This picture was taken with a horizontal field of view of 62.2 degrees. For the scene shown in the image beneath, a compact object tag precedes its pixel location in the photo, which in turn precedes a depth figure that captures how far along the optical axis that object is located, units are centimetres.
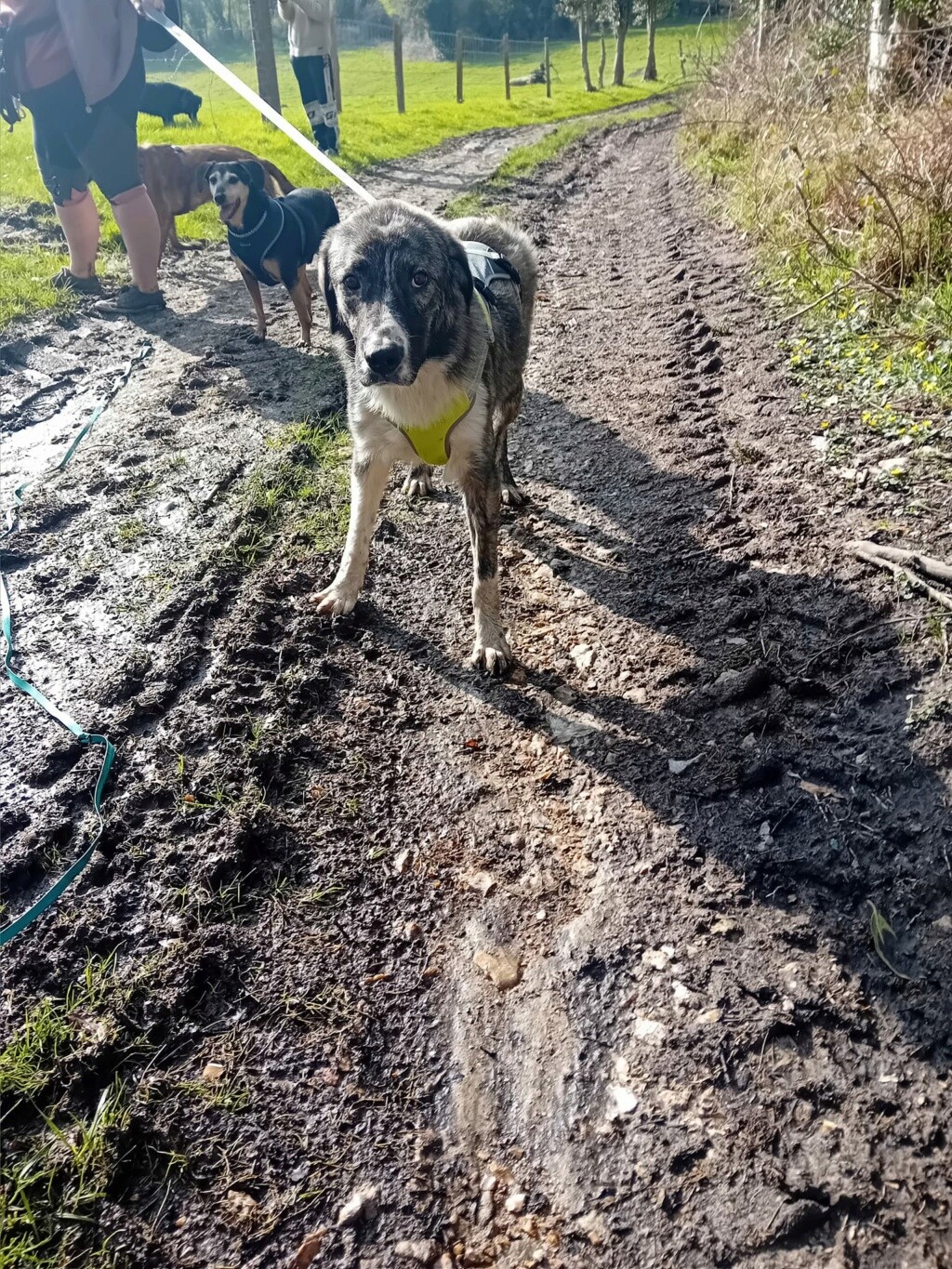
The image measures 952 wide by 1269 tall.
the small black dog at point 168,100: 978
